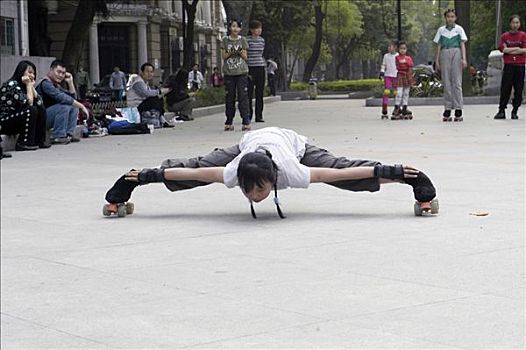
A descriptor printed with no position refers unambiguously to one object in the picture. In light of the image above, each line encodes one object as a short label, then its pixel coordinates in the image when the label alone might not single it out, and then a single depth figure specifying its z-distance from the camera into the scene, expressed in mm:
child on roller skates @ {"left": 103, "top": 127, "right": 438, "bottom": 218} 7727
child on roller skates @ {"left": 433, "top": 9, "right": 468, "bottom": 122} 19594
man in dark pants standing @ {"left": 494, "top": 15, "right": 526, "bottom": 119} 19734
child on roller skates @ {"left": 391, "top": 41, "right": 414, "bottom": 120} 21859
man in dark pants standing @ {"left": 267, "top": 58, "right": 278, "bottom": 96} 46469
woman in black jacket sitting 15477
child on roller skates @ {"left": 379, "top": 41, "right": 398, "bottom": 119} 22531
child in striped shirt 20047
